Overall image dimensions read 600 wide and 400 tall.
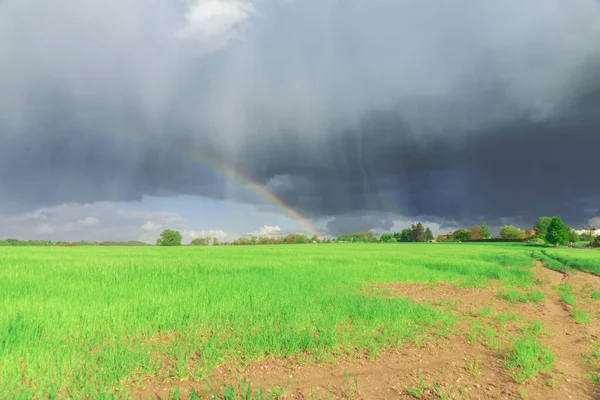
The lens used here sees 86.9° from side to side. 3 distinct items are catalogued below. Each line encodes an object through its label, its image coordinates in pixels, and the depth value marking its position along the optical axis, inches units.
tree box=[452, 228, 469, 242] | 6186.0
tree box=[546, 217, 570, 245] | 3634.8
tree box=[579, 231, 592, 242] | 6722.9
